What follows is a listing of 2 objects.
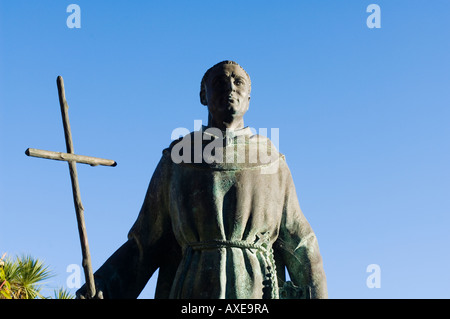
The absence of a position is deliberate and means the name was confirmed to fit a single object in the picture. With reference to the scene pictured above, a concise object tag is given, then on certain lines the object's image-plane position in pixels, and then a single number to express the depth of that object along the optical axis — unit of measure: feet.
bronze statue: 24.84
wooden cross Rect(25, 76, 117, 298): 22.70
